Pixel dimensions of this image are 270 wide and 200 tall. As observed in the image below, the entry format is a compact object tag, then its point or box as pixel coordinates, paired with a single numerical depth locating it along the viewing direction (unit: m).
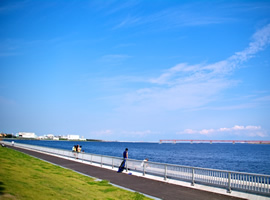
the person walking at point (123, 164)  19.69
